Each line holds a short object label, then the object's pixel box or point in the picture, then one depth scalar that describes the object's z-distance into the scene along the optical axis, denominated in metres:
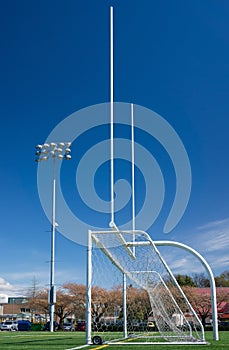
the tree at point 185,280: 52.28
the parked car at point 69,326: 37.51
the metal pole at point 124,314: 15.72
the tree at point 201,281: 54.05
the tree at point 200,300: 44.31
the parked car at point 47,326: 34.53
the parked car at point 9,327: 38.25
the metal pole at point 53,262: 25.62
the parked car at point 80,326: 34.63
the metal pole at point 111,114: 10.82
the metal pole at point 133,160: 13.35
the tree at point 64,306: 49.63
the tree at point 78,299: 49.53
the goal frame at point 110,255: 11.11
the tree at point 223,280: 57.22
